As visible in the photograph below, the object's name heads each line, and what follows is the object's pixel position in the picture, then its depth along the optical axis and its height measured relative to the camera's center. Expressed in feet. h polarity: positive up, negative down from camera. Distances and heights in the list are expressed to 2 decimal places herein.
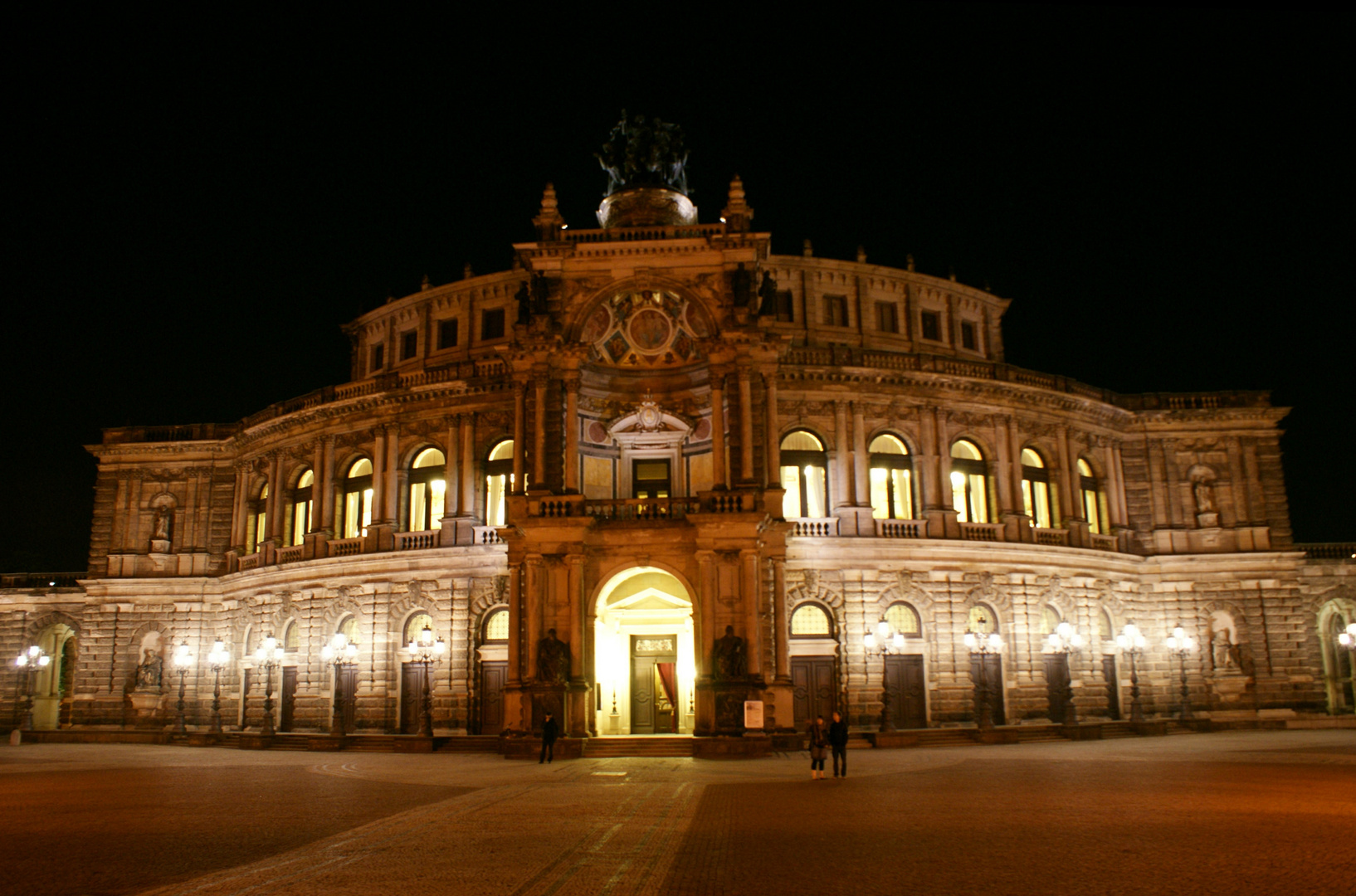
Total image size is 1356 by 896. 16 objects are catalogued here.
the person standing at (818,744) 79.71 -7.63
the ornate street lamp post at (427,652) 130.82 -0.30
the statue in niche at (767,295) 124.06 +41.08
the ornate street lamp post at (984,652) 123.34 -1.53
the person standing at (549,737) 99.30 -8.37
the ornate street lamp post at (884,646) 119.85 -0.54
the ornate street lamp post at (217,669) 141.69 -2.19
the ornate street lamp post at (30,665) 166.61 -1.38
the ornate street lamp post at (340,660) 136.15 -1.09
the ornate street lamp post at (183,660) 156.87 -0.81
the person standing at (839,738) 80.94 -7.28
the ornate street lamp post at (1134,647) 132.83 -1.33
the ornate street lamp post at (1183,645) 139.23 -1.25
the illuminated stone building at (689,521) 115.55 +16.55
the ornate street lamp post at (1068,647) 126.62 -1.07
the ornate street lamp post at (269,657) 147.43 -0.62
